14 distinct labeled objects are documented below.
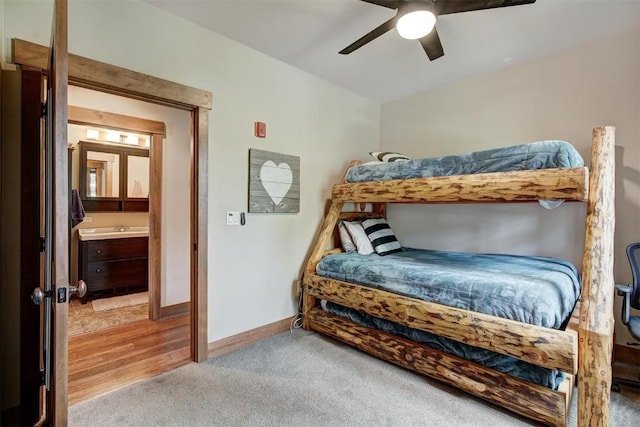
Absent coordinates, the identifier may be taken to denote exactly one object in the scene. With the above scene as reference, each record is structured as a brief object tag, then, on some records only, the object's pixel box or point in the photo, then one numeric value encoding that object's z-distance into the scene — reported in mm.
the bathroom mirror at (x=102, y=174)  4295
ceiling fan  1684
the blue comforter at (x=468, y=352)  1750
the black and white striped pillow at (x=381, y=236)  3195
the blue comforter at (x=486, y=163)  1887
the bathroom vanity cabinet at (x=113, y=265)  3930
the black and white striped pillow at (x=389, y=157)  3056
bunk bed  1539
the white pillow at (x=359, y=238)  3162
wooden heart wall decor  2744
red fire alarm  2770
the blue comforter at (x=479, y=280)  1776
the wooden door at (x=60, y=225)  1055
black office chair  1991
